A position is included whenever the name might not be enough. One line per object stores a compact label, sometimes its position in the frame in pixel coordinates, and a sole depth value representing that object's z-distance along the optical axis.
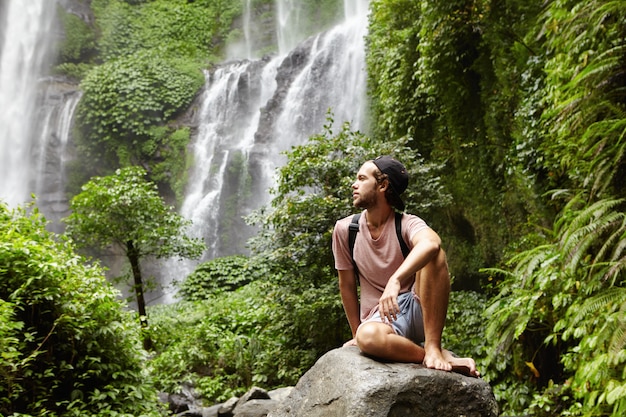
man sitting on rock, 3.11
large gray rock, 2.91
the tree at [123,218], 10.28
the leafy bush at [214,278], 15.27
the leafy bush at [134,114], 22.28
